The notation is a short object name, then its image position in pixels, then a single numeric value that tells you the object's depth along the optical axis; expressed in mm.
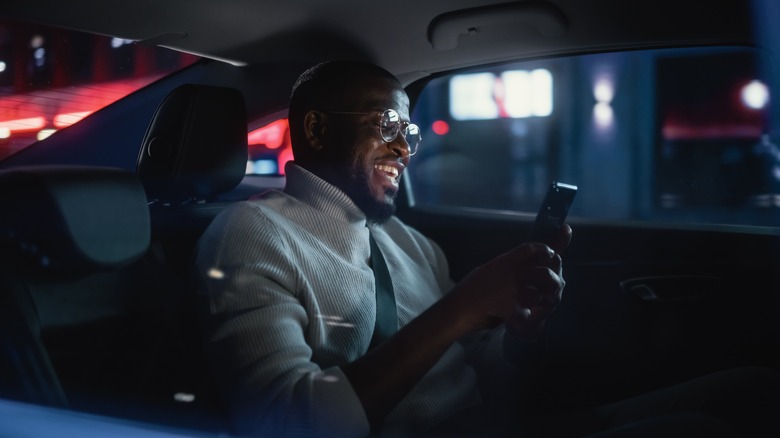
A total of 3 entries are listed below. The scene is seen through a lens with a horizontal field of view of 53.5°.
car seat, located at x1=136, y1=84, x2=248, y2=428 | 2000
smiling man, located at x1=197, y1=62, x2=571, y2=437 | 1388
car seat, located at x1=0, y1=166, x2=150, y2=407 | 1471
